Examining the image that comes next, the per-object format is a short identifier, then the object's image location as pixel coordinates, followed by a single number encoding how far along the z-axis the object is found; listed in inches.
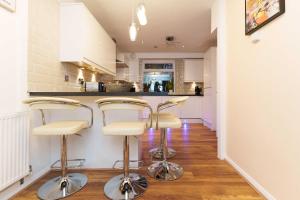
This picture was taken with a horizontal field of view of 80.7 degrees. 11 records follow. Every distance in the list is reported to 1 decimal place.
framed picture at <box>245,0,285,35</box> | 55.8
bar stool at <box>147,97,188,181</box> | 73.3
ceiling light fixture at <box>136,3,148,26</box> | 79.7
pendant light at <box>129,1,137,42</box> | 91.5
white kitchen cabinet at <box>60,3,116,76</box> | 100.1
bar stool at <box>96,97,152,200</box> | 58.7
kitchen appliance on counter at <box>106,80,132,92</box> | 91.2
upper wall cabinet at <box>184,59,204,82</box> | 237.8
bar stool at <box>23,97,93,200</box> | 61.1
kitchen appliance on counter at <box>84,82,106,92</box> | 95.6
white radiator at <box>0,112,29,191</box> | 58.6
